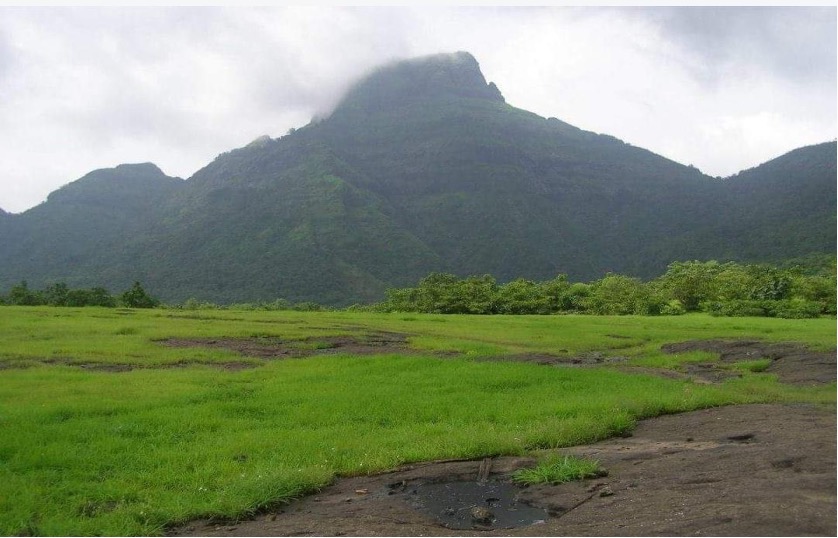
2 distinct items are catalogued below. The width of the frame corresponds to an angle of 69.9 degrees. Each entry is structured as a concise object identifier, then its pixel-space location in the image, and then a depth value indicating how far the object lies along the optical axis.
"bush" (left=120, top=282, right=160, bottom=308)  57.59
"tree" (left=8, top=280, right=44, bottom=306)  56.72
